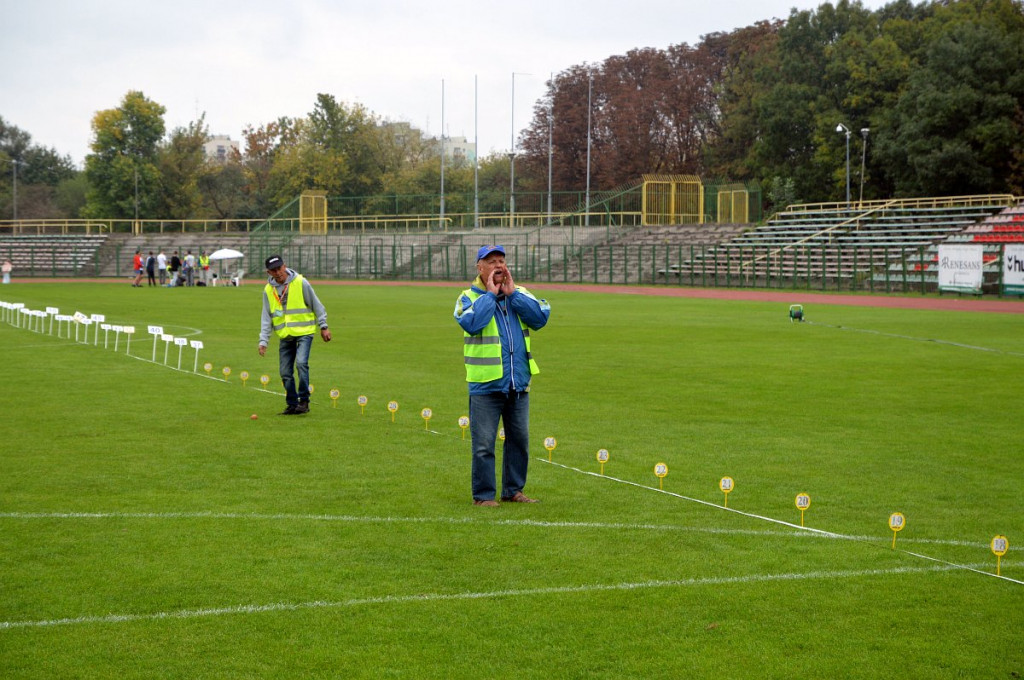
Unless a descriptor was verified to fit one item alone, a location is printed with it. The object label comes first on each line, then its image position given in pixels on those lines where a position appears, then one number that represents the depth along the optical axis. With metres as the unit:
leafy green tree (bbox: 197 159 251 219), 105.88
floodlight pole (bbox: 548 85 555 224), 91.25
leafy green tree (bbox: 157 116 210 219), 99.50
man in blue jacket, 9.15
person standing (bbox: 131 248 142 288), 58.88
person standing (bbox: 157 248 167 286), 61.09
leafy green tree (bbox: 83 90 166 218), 96.50
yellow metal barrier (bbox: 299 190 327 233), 82.12
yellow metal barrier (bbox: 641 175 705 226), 71.25
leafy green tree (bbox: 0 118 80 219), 115.38
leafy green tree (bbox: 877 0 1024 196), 60.84
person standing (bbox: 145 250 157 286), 59.80
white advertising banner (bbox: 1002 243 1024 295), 42.19
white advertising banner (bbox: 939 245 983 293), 43.84
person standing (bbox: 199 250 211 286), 61.91
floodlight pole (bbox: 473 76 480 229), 77.96
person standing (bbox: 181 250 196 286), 60.69
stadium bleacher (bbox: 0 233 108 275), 74.88
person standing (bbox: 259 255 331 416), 14.45
